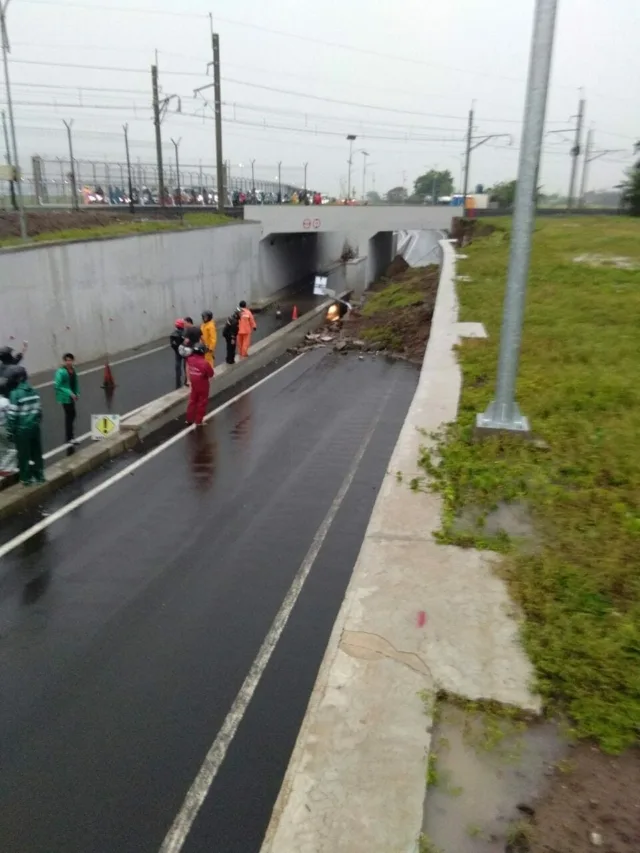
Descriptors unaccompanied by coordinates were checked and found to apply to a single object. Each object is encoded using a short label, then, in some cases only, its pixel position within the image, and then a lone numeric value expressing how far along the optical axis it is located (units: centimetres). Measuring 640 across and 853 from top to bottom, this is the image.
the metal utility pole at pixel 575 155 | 4633
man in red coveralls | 1259
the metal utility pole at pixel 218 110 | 3825
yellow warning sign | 1159
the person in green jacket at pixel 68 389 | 1144
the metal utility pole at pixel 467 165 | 5152
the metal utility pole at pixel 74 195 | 3272
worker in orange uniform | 1817
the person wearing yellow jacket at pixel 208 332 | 1559
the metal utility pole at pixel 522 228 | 722
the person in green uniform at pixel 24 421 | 877
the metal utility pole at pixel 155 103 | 3996
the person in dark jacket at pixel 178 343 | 1551
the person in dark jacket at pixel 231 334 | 1764
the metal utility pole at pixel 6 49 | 1820
